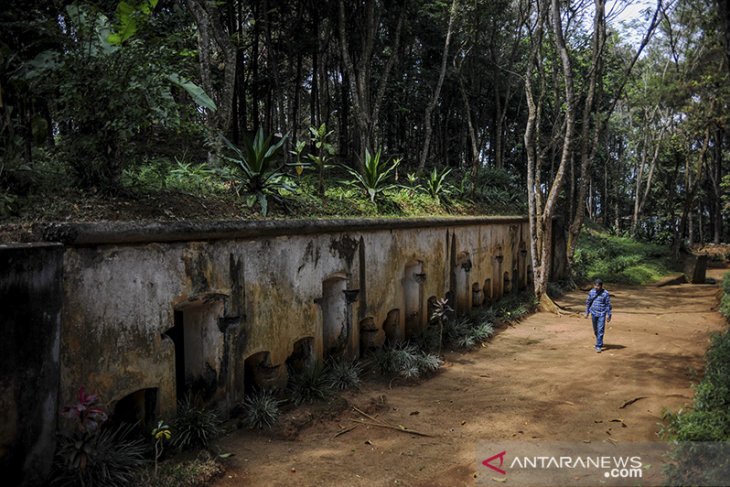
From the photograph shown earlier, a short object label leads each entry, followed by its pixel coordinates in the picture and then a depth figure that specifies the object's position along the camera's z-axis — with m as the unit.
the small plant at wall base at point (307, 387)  7.41
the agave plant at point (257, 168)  8.05
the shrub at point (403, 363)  8.92
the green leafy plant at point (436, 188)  13.49
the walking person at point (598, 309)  10.09
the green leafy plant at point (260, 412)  6.59
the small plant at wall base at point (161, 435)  5.17
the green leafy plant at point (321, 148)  9.48
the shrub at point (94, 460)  4.50
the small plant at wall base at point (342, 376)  7.97
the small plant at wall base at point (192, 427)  5.74
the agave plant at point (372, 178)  10.91
